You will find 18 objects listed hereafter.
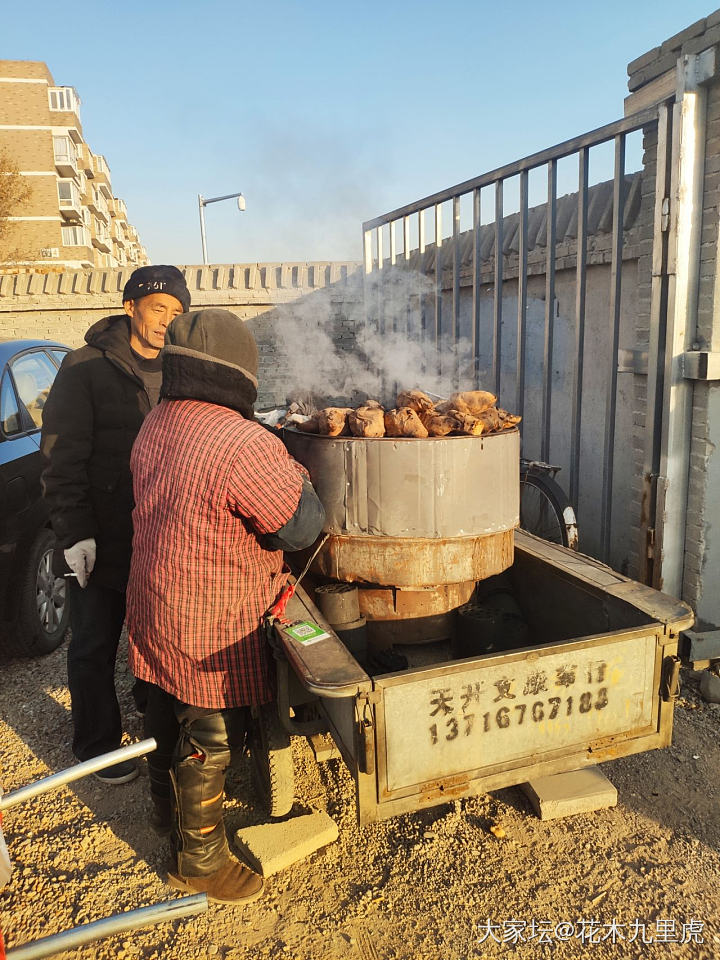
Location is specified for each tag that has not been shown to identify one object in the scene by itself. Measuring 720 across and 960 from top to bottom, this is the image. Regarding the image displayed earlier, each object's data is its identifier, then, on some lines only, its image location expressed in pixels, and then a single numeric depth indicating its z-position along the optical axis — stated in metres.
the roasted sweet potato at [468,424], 3.19
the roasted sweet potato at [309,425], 3.42
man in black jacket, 3.12
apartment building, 47.59
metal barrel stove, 3.08
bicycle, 4.74
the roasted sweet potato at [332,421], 3.24
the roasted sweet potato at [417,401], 3.38
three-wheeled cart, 2.21
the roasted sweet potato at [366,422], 3.14
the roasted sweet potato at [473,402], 3.40
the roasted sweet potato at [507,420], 3.49
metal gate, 4.35
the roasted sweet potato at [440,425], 3.18
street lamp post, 19.41
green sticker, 2.44
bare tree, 39.28
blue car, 4.27
